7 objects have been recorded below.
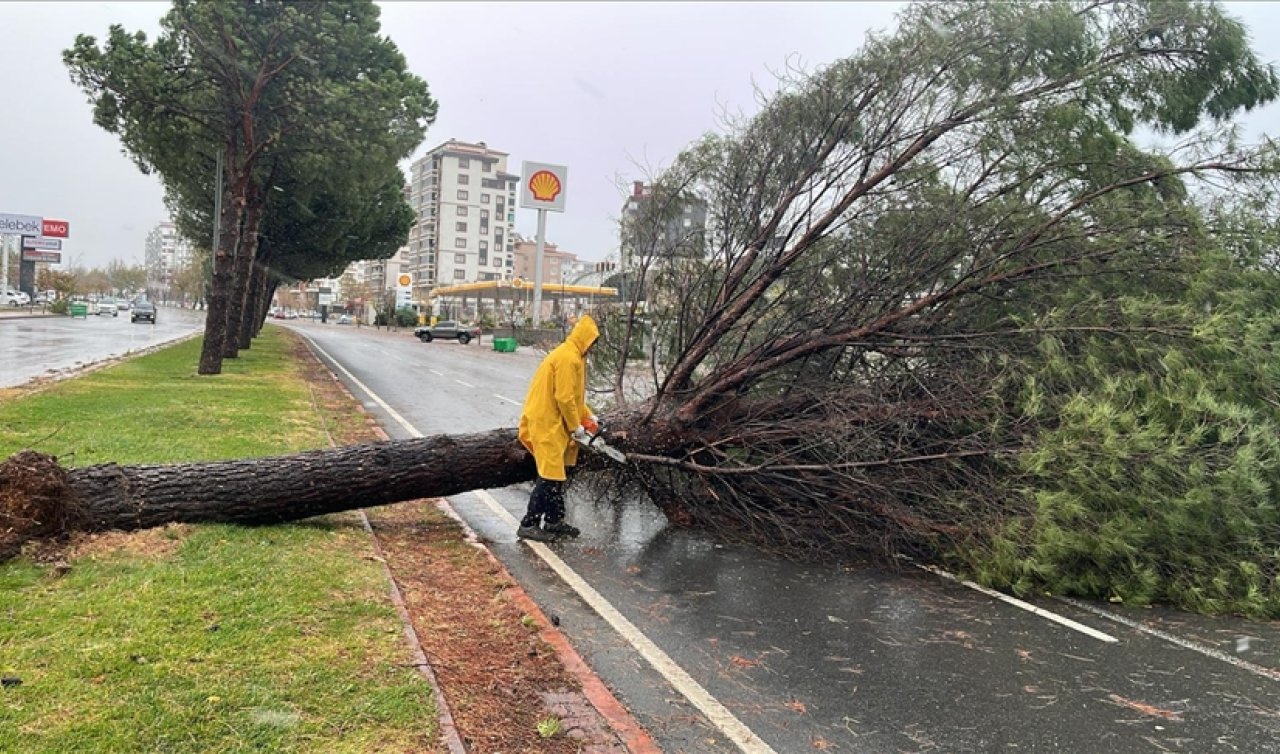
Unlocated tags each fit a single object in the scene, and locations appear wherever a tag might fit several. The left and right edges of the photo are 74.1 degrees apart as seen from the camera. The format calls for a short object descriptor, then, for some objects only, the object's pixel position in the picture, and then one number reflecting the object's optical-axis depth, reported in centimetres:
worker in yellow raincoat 606
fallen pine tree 518
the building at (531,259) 13438
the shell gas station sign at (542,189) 4275
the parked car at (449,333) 5203
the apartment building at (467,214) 13200
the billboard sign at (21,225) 7212
